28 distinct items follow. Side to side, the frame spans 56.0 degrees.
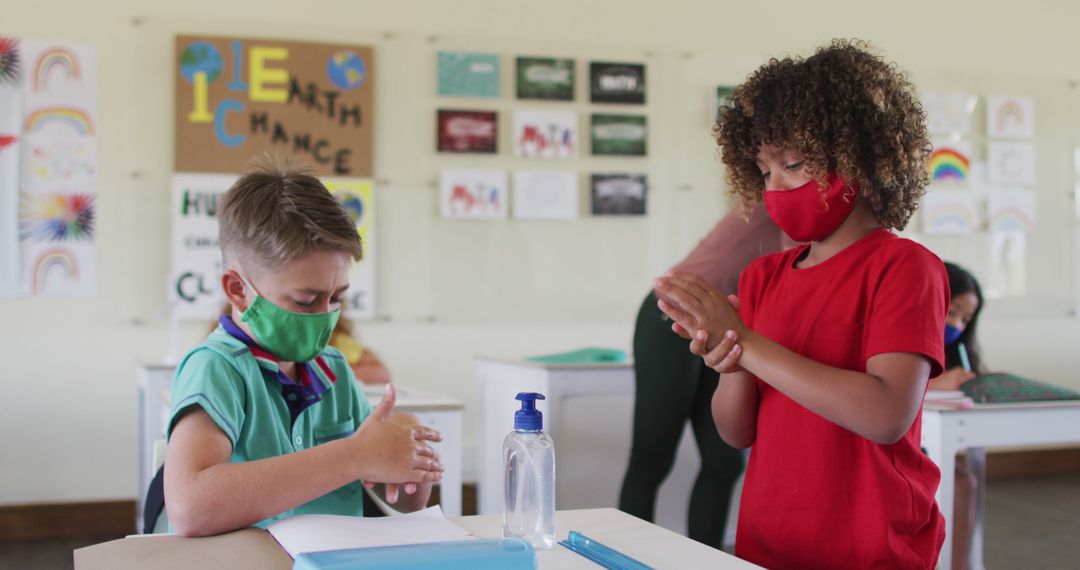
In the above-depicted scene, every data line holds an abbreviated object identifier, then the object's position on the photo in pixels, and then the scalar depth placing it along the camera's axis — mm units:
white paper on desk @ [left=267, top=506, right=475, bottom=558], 902
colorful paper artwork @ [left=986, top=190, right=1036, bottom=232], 4930
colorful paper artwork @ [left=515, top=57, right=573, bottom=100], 4355
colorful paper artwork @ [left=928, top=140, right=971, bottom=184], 4867
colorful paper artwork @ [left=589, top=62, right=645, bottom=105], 4449
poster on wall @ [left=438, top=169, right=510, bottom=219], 4266
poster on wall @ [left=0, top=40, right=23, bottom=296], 3812
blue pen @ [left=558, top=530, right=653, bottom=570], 921
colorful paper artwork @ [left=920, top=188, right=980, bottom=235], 4840
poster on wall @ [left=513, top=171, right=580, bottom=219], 4352
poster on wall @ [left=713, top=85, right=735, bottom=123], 4577
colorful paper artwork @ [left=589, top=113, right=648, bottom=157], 4438
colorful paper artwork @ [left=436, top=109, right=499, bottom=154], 4258
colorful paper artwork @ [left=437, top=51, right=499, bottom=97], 4262
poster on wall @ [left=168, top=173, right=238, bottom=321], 3980
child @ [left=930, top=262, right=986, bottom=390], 2988
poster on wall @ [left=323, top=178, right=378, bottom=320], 4156
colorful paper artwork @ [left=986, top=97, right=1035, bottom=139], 4945
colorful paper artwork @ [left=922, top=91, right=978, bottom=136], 4859
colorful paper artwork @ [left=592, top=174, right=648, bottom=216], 4434
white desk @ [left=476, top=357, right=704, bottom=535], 3211
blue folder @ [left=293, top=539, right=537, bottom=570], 781
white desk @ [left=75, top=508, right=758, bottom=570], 881
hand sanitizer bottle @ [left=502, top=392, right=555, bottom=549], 1026
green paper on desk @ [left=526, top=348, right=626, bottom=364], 3371
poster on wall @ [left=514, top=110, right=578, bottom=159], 4355
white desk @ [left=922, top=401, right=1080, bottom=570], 2324
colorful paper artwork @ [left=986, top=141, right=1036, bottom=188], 4941
